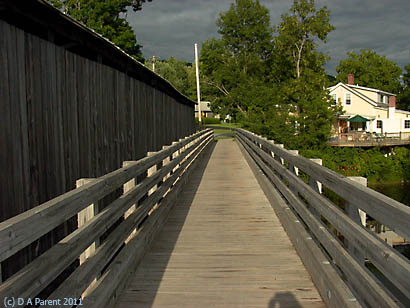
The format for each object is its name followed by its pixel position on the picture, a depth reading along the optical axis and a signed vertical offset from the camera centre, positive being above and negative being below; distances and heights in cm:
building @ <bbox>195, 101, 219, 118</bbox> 10212 +399
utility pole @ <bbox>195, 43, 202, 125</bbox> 3912 +722
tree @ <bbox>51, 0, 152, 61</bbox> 4012 +1149
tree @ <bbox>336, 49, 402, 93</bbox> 7306 +986
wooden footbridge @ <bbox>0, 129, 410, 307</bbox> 243 -131
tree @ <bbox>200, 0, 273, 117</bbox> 5356 +988
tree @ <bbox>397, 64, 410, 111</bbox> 6581 +496
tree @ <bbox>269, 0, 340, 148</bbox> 4231 +473
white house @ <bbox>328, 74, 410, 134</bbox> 4816 +147
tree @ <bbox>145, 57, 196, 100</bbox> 7281 +1039
